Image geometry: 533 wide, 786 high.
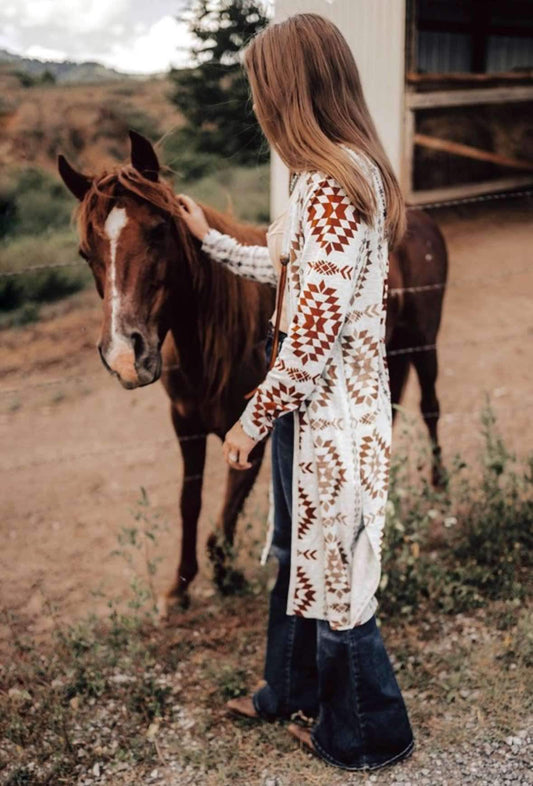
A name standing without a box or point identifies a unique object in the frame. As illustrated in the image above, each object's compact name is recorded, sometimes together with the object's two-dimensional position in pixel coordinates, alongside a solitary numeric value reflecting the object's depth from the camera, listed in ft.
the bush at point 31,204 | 25.70
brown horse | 7.77
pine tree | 16.14
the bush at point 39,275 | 24.13
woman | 6.03
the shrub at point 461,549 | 10.41
